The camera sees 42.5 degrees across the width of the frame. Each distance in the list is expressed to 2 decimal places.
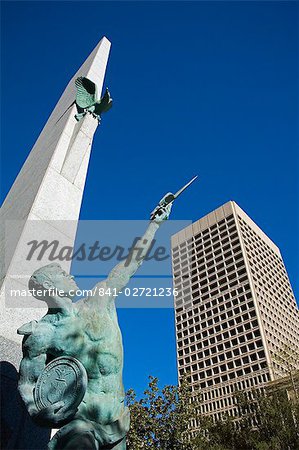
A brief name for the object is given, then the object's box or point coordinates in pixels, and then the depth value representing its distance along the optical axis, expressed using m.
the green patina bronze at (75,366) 2.68
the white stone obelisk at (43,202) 4.36
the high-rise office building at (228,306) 63.66
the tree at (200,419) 17.81
